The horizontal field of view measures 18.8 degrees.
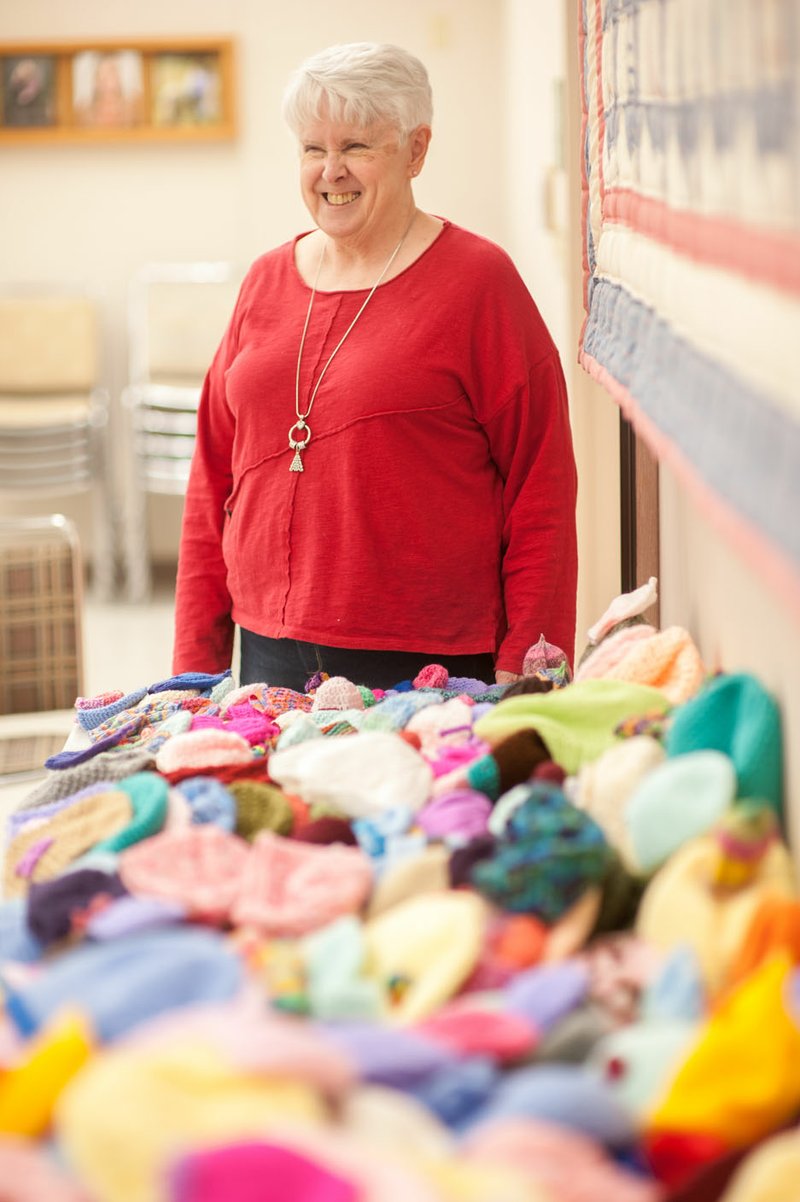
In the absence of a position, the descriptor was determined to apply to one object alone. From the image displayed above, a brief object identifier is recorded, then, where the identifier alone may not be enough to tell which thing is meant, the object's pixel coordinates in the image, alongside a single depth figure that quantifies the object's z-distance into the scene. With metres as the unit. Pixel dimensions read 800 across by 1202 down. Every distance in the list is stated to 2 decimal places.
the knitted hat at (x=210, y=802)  2.42
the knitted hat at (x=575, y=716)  2.46
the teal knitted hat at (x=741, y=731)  2.29
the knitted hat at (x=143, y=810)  2.39
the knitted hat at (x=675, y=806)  2.25
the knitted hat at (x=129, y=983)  2.00
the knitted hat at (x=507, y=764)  2.44
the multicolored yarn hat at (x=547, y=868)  2.21
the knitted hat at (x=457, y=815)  2.36
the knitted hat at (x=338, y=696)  2.76
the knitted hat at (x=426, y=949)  2.10
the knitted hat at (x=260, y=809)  2.41
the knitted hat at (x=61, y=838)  2.39
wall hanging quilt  1.98
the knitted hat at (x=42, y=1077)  1.78
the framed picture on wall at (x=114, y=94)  7.43
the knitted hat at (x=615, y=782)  2.31
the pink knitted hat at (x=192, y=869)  2.26
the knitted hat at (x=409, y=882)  2.27
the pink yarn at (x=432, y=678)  2.85
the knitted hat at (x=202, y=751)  2.54
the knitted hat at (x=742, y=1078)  1.82
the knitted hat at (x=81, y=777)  2.54
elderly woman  3.03
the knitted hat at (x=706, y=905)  2.08
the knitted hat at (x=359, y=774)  2.44
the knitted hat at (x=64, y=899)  2.25
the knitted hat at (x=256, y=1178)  1.56
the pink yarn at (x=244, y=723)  2.65
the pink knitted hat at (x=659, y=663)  2.55
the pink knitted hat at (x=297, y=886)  2.24
